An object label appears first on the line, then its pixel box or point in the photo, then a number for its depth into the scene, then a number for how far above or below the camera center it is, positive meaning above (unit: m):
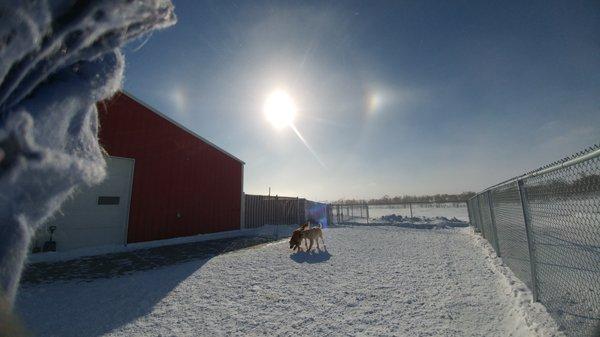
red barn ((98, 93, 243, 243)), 9.44 +1.84
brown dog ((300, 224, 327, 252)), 8.20 -0.51
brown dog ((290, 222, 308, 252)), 8.08 -0.69
